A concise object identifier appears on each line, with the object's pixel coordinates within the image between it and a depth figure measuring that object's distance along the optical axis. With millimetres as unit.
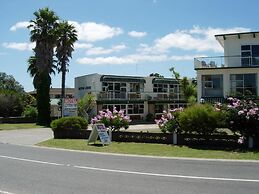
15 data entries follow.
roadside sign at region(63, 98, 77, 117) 35094
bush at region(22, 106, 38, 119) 55844
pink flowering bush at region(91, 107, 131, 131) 25719
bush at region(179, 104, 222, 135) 21422
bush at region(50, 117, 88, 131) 28391
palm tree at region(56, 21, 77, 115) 56844
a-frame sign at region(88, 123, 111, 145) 23450
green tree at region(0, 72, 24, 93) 109788
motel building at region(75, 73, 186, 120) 57312
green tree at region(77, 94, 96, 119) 48647
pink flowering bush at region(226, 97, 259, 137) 19455
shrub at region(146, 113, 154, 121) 61375
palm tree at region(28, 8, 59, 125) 51812
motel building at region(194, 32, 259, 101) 37438
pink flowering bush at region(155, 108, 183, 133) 22969
